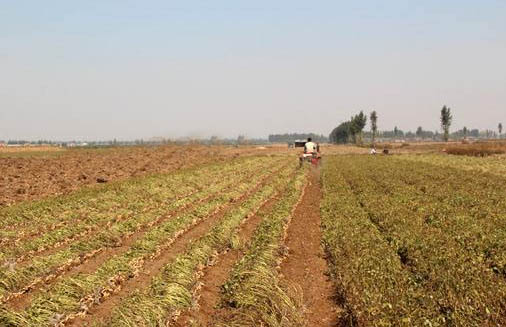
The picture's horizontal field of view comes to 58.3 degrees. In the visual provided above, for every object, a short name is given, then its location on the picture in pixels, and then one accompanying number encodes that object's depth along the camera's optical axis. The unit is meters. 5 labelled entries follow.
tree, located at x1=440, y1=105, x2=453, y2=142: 129.25
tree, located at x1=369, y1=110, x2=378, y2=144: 146.00
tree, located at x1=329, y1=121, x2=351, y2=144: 187.61
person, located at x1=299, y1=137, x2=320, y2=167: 28.39
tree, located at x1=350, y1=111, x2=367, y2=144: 149.50
